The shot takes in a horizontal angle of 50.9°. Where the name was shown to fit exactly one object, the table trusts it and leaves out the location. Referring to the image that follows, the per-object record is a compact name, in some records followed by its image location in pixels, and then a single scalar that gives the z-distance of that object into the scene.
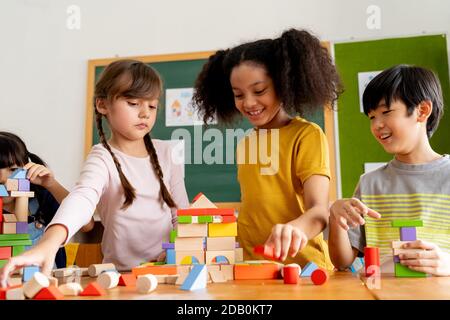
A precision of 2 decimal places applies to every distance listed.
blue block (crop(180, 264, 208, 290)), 0.61
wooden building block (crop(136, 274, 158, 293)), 0.59
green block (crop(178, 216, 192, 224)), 0.77
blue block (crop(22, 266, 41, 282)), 0.61
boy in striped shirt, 0.96
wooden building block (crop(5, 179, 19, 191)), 0.95
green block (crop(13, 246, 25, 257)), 0.91
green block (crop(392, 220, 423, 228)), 0.75
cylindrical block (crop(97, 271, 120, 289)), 0.64
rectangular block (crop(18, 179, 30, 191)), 0.97
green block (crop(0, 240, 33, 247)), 0.90
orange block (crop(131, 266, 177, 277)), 0.73
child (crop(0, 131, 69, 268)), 1.17
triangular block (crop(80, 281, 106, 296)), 0.56
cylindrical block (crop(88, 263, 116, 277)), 0.84
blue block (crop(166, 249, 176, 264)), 0.83
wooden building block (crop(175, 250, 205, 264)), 0.76
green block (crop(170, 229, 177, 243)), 0.87
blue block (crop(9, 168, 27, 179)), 0.97
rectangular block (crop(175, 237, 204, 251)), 0.77
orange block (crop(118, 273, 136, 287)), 0.66
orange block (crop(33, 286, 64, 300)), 0.52
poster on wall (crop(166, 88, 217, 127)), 2.46
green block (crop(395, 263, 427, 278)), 0.74
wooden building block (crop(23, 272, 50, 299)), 0.53
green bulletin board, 2.25
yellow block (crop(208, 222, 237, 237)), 0.77
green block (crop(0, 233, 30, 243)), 0.90
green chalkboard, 2.37
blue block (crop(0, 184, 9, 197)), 0.93
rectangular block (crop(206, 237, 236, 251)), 0.77
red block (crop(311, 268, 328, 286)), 0.64
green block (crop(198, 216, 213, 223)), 0.76
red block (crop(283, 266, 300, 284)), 0.67
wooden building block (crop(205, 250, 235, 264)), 0.76
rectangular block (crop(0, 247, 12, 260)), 0.89
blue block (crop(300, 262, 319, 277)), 0.73
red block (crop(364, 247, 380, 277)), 0.74
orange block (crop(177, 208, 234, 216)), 0.77
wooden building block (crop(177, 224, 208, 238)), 0.77
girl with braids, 1.13
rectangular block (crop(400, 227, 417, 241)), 0.76
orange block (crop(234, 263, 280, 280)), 0.74
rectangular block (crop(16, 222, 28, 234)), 0.93
